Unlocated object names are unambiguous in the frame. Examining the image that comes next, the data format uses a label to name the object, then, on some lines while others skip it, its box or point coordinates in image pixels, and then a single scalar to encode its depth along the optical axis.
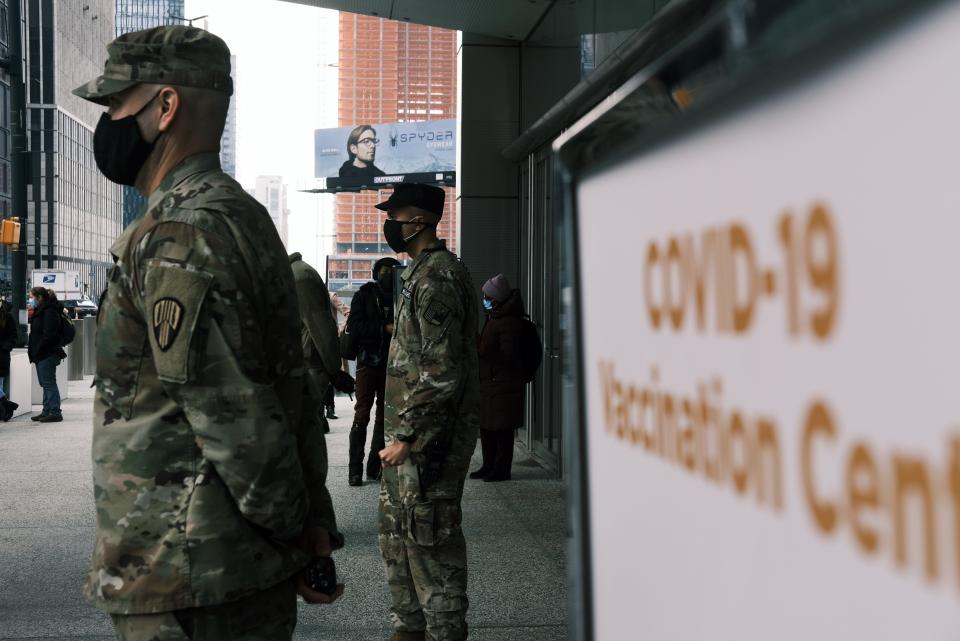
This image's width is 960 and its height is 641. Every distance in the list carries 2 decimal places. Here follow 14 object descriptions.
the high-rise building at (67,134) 81.38
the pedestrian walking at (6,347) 14.22
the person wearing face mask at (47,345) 14.29
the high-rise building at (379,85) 81.31
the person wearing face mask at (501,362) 9.48
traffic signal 25.62
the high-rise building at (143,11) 146.12
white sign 0.56
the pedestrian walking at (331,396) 11.39
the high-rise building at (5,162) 71.19
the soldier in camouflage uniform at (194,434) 2.13
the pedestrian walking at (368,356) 9.04
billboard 48.53
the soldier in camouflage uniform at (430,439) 4.36
